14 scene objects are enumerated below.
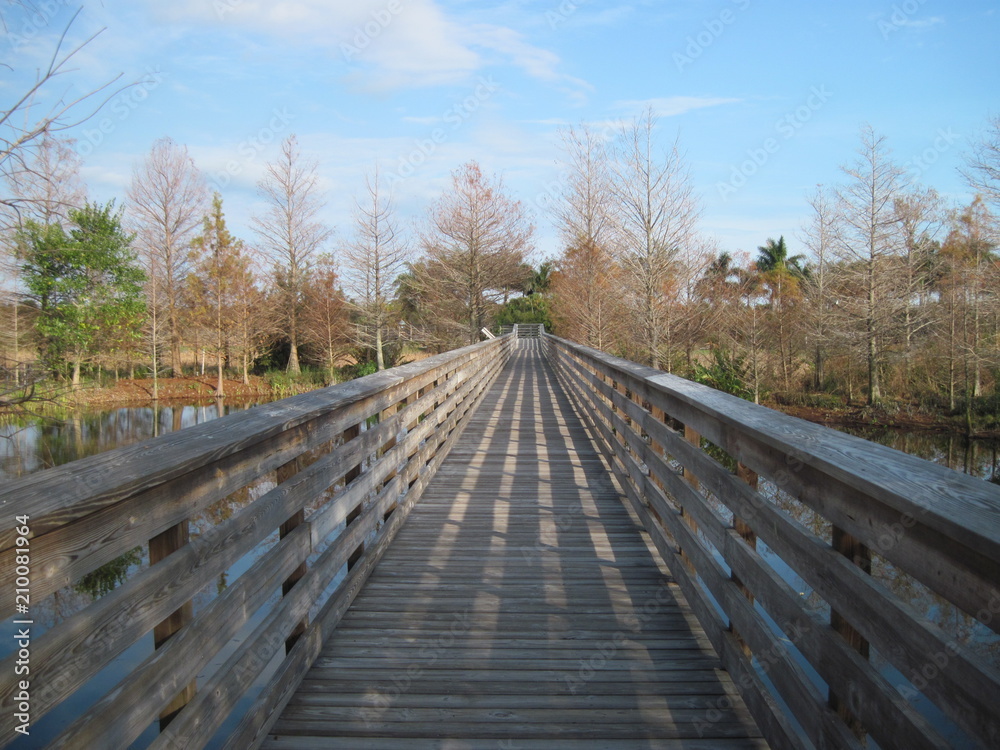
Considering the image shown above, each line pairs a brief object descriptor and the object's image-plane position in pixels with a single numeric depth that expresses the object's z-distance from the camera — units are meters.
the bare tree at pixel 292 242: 32.66
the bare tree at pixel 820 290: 25.30
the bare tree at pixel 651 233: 16.73
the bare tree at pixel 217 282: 29.23
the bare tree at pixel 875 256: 22.92
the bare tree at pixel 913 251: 23.19
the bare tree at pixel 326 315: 31.55
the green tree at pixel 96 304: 16.91
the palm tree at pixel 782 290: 28.25
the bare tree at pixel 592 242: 20.62
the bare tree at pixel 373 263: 31.64
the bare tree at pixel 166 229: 27.77
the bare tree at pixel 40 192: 4.65
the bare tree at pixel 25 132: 4.18
